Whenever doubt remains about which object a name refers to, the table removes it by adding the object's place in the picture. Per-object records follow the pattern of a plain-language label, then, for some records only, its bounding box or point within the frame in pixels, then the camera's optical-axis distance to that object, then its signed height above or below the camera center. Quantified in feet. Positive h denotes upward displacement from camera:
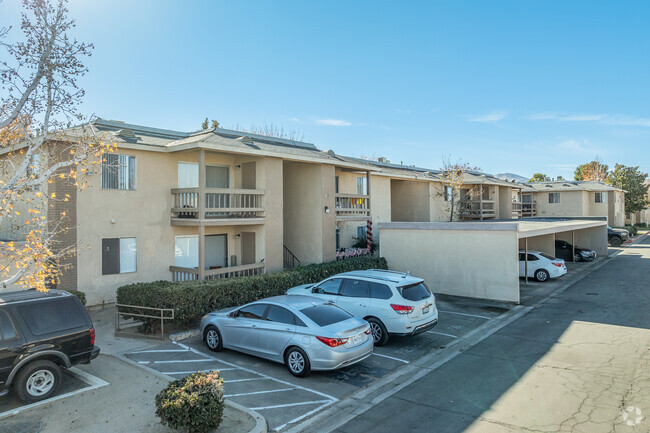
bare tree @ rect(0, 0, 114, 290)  24.07 +7.52
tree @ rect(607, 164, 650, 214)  183.42 +13.63
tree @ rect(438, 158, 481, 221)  103.96 +7.12
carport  52.26 -4.71
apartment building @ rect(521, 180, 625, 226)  152.15 +7.19
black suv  23.32 -6.86
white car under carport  67.36 -7.74
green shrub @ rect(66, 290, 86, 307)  39.74 -6.80
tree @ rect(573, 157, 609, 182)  231.85 +27.27
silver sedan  27.71 -8.04
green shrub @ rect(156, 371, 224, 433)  19.19 -8.56
